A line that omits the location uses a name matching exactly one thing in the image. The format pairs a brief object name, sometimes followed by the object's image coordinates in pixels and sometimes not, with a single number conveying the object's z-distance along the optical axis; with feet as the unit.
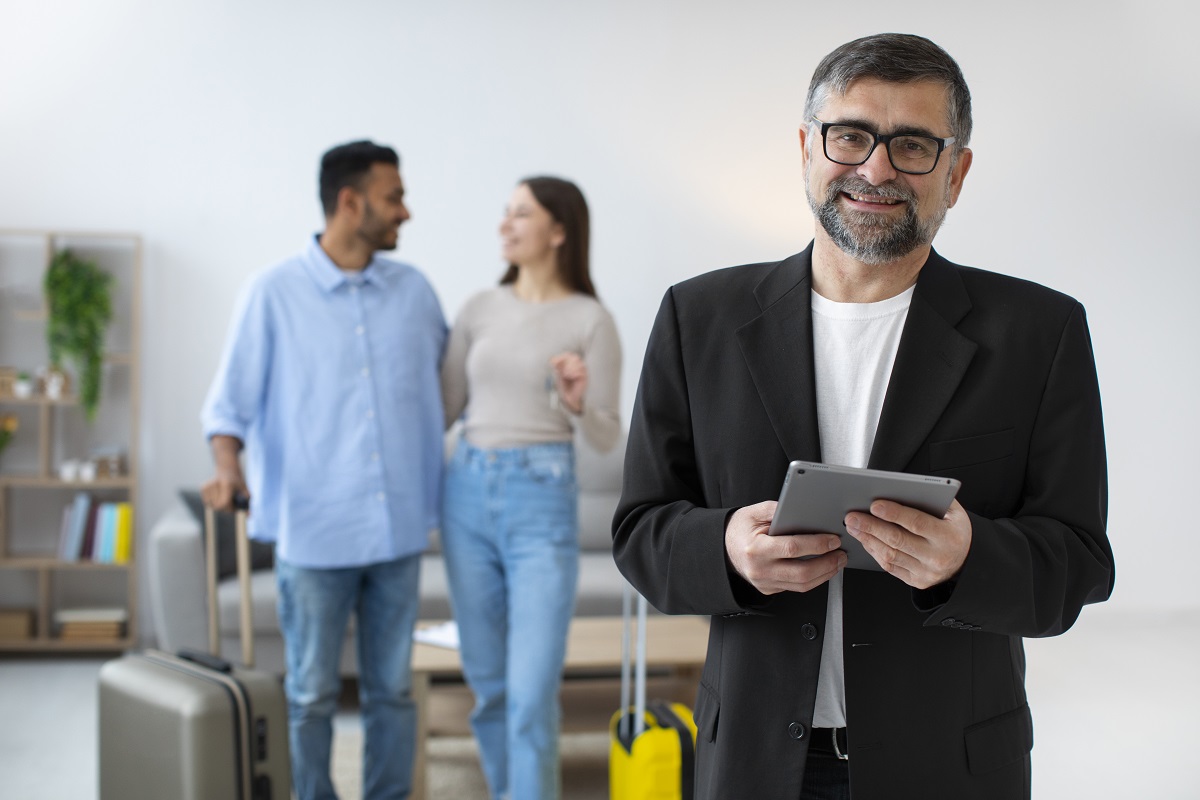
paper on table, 9.73
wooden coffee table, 9.11
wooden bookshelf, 14.30
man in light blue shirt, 7.72
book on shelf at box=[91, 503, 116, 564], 13.93
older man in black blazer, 3.44
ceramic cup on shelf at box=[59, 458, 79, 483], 13.92
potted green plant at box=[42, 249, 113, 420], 13.58
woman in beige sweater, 7.64
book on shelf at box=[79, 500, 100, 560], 14.07
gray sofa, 11.73
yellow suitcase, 7.37
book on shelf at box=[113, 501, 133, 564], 13.98
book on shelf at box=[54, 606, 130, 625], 13.97
